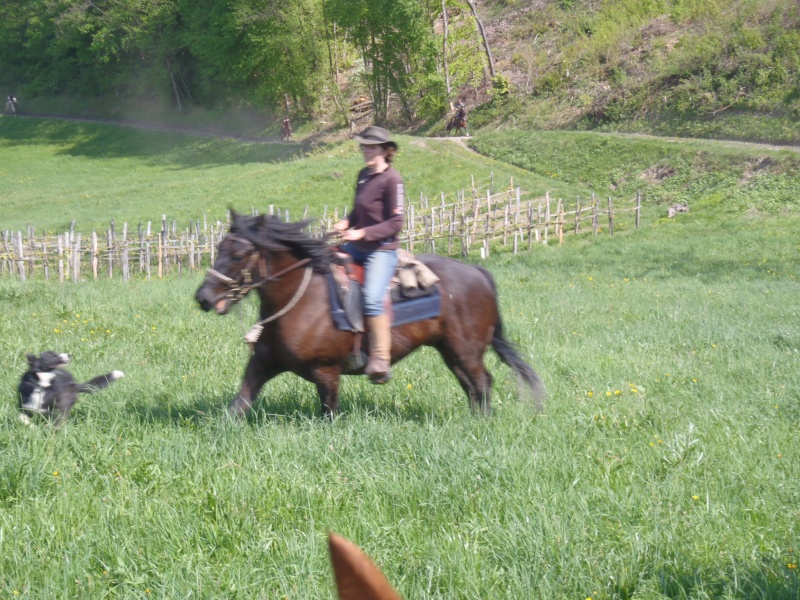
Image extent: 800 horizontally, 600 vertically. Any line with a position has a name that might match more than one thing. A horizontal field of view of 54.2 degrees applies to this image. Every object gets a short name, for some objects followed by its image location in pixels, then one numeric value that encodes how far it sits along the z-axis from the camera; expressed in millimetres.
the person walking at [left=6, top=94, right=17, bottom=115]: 70812
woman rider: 6465
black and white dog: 6043
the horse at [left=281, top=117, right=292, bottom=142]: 55234
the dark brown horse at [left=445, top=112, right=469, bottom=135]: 46469
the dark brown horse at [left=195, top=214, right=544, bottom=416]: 6230
